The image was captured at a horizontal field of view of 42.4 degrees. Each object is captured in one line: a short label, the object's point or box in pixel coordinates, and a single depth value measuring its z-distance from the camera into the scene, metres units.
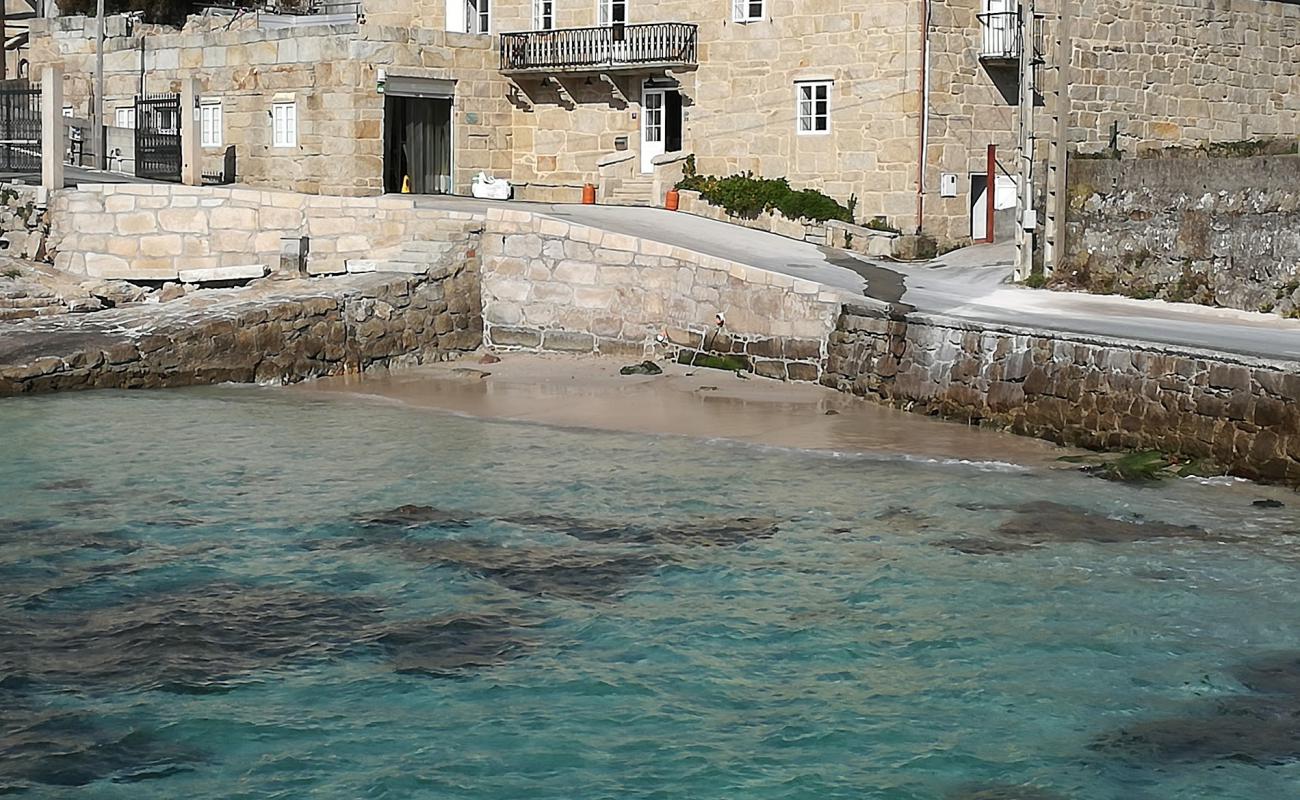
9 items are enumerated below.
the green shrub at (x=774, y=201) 29.00
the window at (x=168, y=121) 32.22
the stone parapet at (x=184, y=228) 26.09
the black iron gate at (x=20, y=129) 30.81
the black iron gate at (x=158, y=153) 31.41
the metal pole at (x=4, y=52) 39.03
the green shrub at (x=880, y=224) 29.19
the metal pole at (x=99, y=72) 34.89
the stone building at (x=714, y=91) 29.36
